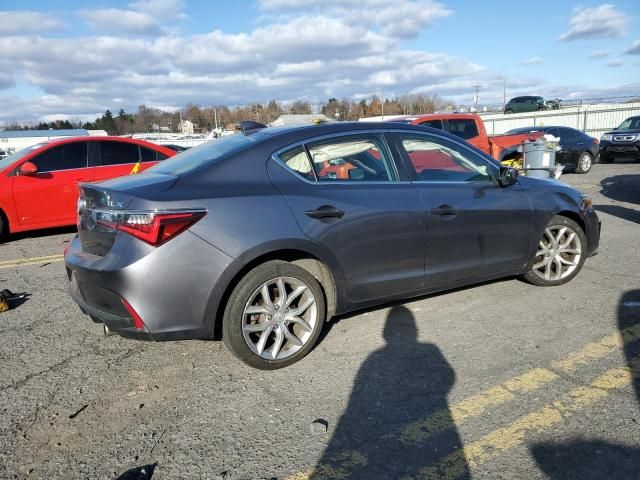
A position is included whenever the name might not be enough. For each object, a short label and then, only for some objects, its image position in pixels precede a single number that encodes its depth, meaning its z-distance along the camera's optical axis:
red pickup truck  10.09
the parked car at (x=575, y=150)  15.26
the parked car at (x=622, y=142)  17.19
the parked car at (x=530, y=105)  43.84
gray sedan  2.96
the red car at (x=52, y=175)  7.49
